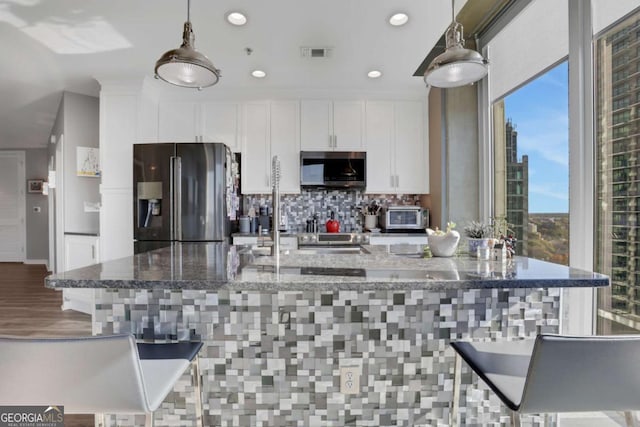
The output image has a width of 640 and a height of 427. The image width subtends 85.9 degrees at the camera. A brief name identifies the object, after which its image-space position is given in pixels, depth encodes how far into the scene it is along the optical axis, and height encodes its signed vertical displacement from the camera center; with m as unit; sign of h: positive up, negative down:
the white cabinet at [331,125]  4.03 +1.04
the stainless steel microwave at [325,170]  3.95 +0.50
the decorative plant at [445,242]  1.77 -0.15
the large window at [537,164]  2.39 +0.39
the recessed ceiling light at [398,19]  2.60 +1.50
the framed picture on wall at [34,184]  7.55 +0.66
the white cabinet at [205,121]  4.03 +1.09
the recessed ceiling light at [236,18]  2.57 +1.49
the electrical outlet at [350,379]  1.50 -0.72
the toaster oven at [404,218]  3.88 -0.05
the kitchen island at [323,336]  1.46 -0.53
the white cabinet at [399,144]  4.06 +0.82
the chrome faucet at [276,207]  1.79 +0.04
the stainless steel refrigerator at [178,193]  3.41 +0.21
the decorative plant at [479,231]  1.80 -0.09
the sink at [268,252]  1.91 -0.22
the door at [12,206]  7.61 +0.18
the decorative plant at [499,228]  1.83 -0.08
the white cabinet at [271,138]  4.02 +0.89
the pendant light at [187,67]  1.74 +0.78
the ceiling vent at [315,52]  3.10 +1.49
